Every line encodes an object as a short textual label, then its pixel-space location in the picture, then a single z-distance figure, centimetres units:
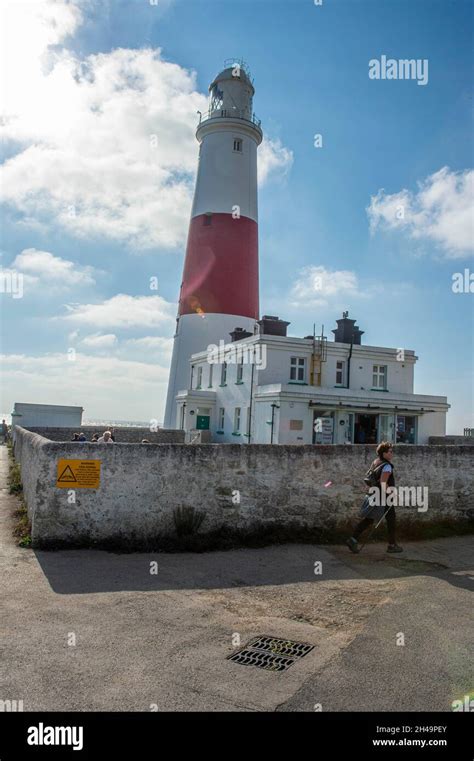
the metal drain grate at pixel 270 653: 536
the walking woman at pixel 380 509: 941
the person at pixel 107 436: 1523
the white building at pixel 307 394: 2947
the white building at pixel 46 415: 3847
